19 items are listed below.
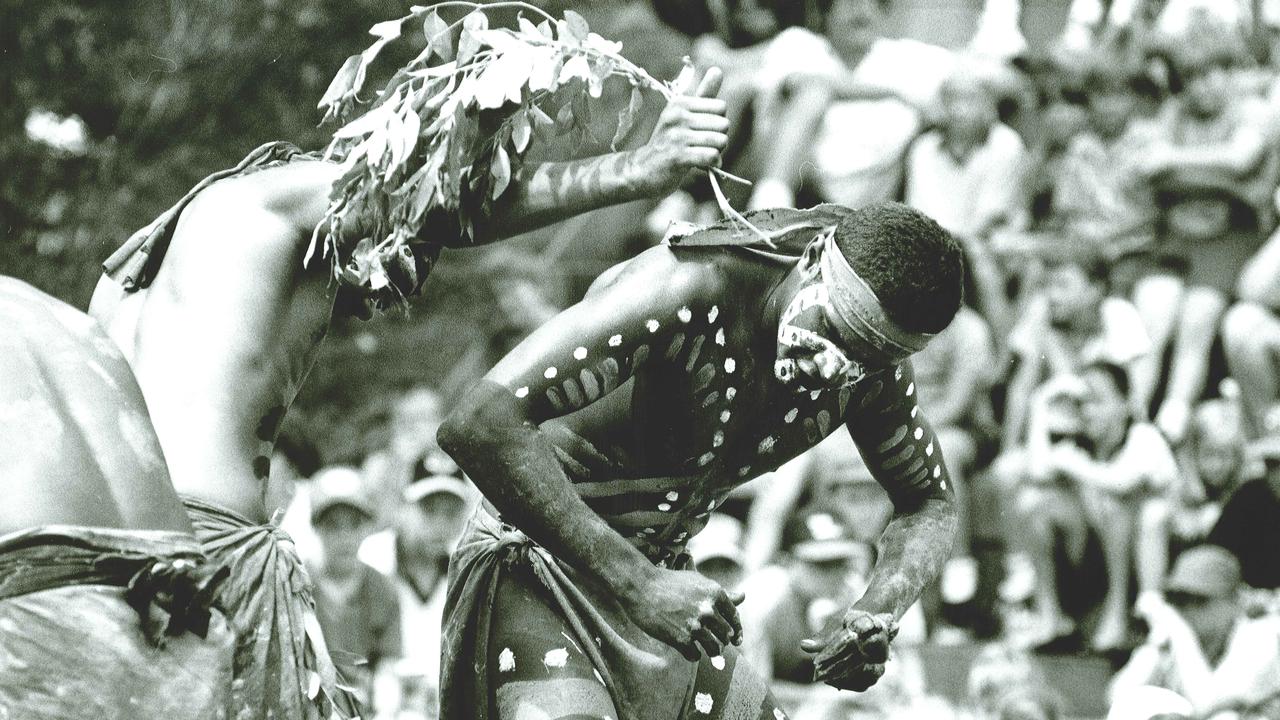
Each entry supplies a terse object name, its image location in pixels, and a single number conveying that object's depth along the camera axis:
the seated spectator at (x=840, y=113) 22.92
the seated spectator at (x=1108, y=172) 21.77
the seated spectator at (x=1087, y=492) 18.94
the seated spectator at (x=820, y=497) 18.92
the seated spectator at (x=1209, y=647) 15.74
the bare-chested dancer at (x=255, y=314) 8.02
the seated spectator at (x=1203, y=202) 20.94
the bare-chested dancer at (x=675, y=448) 8.46
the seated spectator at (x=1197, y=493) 18.80
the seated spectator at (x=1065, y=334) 20.61
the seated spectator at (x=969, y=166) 22.33
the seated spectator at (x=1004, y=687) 16.36
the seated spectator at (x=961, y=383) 20.55
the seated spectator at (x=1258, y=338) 20.08
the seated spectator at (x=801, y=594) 17.05
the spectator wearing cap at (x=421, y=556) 18.30
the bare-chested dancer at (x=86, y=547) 6.64
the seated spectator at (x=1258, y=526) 17.53
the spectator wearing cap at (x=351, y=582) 17.86
